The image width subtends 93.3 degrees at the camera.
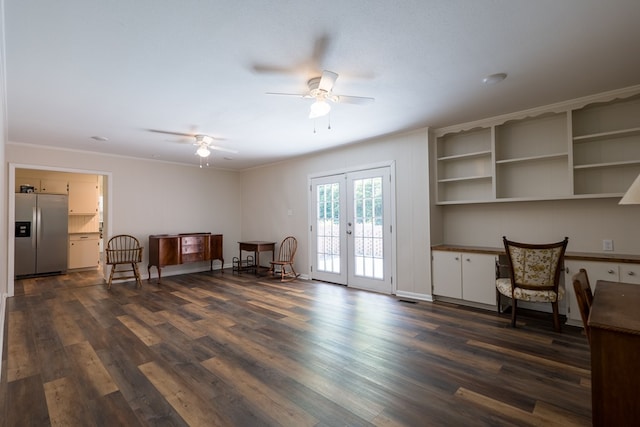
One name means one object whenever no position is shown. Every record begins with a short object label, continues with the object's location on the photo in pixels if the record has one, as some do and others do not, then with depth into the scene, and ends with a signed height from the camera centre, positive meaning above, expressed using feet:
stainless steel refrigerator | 19.70 -0.82
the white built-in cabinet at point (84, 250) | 22.58 -2.24
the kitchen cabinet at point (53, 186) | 21.80 +2.58
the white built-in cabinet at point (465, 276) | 12.06 -2.48
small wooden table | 19.95 -1.86
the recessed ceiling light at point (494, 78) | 8.62 +4.03
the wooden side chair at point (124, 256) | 17.49 -2.14
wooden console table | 18.53 -1.86
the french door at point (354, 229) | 15.28 -0.61
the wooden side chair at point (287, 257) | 19.67 -2.56
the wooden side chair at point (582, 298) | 5.02 -1.41
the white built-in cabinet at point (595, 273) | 9.24 -1.85
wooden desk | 3.98 -2.09
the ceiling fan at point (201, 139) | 14.12 +3.88
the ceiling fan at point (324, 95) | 7.83 +3.61
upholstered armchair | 9.77 -1.87
